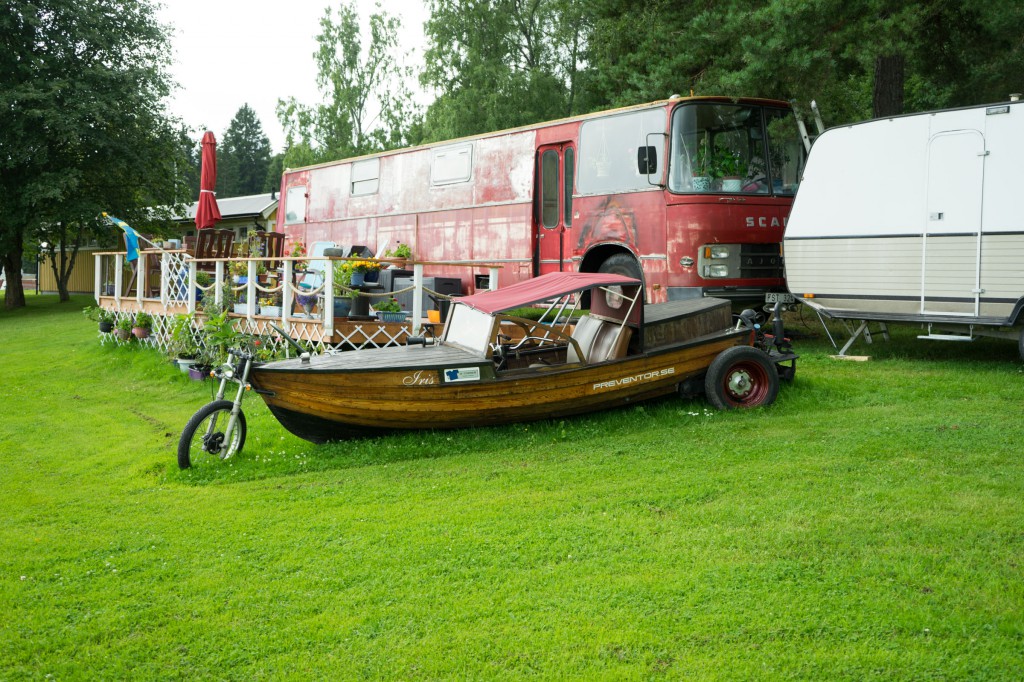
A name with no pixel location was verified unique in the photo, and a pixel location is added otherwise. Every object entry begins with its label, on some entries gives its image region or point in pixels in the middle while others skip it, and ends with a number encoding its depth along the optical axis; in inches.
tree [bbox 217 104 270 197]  3184.1
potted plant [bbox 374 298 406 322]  452.1
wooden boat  303.7
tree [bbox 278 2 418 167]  1633.9
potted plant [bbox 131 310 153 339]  608.7
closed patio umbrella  636.7
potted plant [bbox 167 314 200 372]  498.3
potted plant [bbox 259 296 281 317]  482.0
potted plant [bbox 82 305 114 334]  649.0
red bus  457.1
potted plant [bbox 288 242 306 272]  556.0
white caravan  375.9
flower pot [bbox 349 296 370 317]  455.8
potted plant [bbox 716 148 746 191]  460.8
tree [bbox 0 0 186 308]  1047.6
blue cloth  620.7
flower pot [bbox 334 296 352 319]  451.5
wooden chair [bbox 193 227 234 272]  558.9
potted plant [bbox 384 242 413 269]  463.8
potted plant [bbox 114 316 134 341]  628.7
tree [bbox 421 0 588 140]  1195.3
